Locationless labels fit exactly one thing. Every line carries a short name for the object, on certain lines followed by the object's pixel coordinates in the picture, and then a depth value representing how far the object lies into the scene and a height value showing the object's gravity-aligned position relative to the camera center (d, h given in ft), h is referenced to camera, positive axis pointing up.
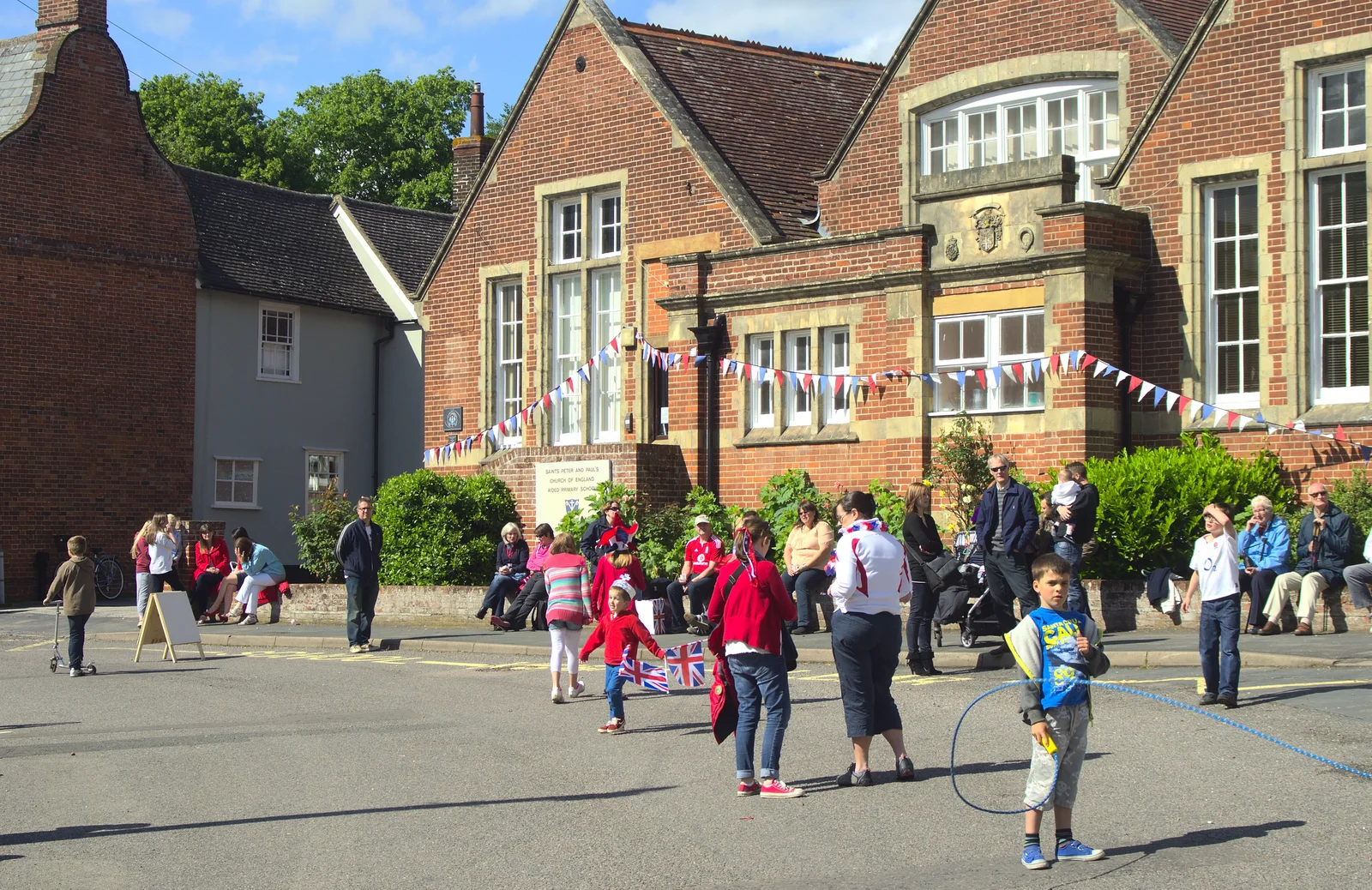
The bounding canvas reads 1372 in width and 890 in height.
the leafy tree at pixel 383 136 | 185.57 +46.02
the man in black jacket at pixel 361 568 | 62.49 -1.62
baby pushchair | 52.70 -2.52
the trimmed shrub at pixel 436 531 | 79.51 -0.15
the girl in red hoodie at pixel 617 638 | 39.99 -2.84
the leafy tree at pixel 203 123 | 172.35 +44.16
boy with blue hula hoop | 24.63 -2.57
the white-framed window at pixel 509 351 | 95.50 +10.69
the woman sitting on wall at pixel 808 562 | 38.78 -0.83
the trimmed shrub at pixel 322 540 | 85.97 -0.70
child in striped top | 45.44 -2.09
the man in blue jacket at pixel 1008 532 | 47.42 -0.05
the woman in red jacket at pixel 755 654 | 31.07 -2.49
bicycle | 102.22 -3.26
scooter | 57.88 -5.16
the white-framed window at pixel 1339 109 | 63.41 +16.94
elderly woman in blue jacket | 54.39 -0.80
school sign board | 80.74 +2.16
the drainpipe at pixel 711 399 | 79.05 +6.51
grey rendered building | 114.11 +13.08
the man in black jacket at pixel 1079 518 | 51.01 +0.40
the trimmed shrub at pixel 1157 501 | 58.34 +1.10
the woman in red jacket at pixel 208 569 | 84.07 -2.26
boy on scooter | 56.95 -2.47
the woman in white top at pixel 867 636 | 31.48 -2.14
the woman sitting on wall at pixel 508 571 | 70.85 -1.92
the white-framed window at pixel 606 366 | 88.74 +9.05
